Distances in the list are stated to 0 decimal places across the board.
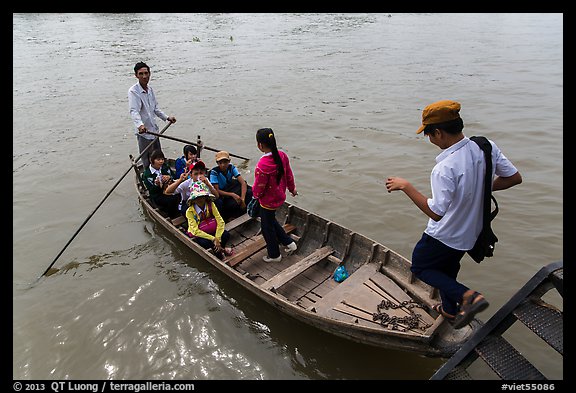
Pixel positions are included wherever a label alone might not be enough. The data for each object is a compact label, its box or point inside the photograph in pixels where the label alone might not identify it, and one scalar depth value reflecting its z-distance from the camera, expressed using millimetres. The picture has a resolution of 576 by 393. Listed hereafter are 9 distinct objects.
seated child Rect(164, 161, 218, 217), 6090
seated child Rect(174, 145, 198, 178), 6807
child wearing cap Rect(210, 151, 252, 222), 6617
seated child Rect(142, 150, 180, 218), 6816
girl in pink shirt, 4641
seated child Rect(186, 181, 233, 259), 5906
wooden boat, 3865
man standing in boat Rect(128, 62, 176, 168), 7180
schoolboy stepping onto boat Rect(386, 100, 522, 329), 2930
